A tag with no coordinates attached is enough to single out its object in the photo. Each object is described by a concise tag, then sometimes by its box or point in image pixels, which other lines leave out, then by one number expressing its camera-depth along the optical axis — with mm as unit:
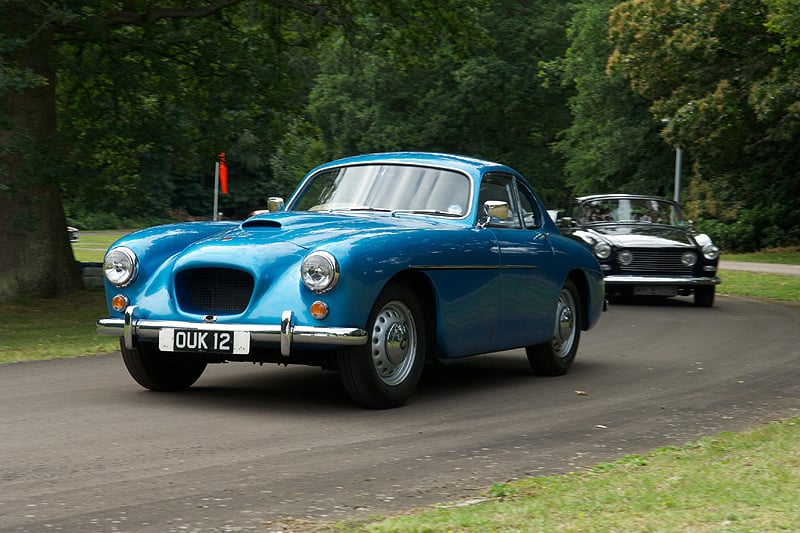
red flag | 37562
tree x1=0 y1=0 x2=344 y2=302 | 15141
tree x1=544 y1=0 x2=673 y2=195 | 45594
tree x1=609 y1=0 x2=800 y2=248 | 28531
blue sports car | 7656
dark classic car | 19266
